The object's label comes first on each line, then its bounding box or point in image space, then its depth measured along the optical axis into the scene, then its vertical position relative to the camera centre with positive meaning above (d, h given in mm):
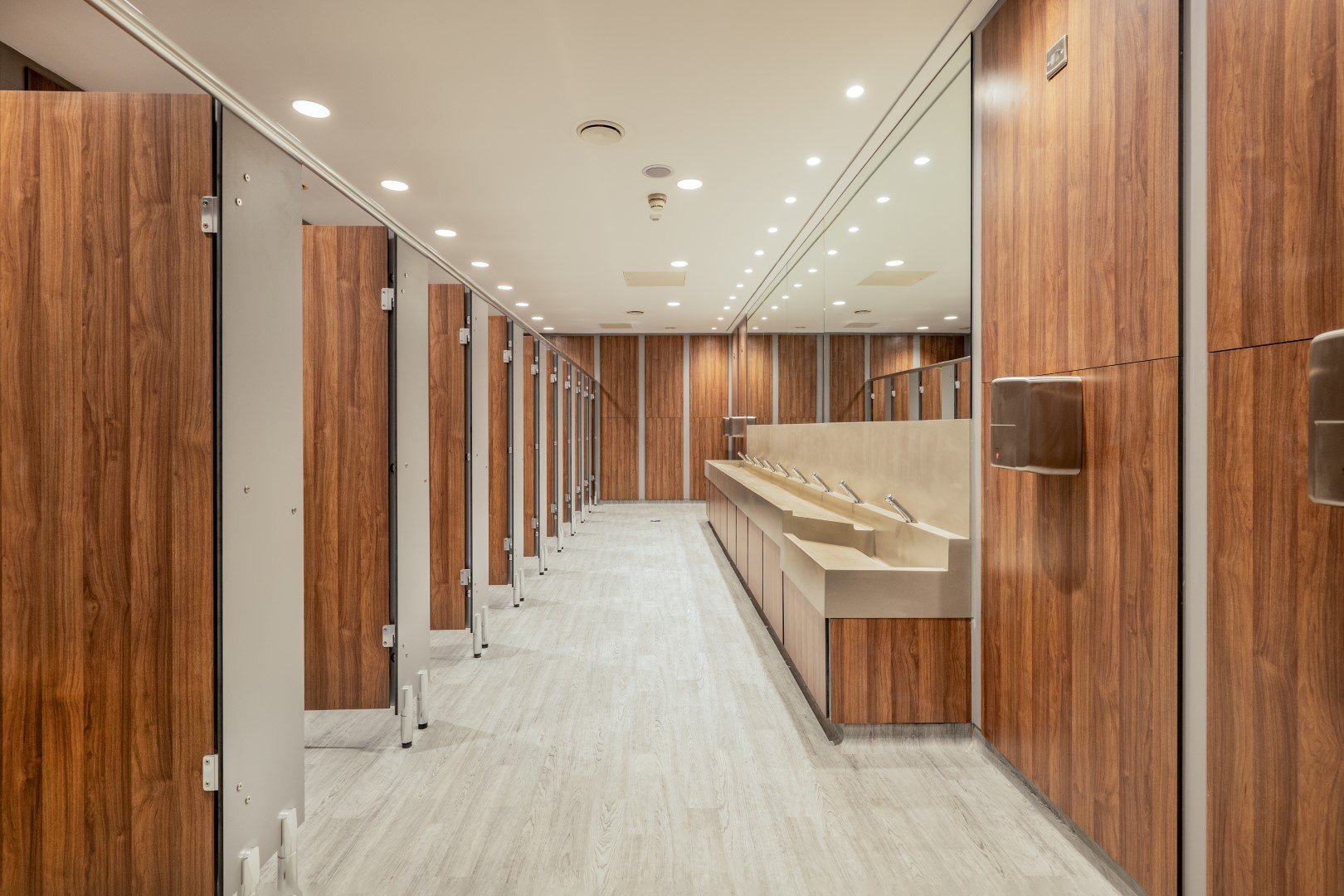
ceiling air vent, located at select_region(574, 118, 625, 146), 3553 +1666
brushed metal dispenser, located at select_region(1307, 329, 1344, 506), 1147 +39
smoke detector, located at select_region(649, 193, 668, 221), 4664 +1686
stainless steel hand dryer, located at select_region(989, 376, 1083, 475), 2047 +57
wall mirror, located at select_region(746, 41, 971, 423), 2936 +886
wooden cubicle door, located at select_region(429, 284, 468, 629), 3838 +83
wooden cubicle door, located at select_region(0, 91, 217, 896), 1589 -129
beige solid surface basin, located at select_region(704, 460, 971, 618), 2721 -534
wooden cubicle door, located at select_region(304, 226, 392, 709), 2795 -82
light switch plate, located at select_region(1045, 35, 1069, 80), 2115 +1227
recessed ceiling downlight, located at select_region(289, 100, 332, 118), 3323 +1668
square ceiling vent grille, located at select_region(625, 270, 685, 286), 7129 +1783
